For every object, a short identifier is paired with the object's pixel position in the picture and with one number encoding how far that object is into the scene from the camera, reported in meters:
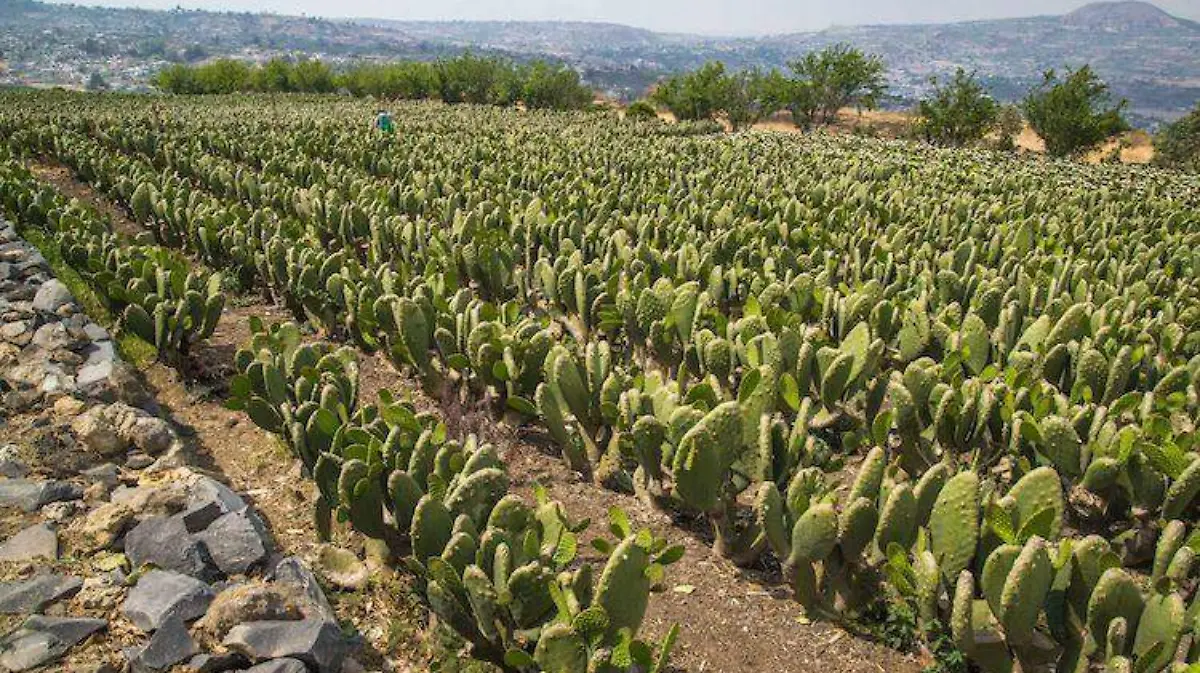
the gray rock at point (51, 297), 5.80
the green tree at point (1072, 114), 25.83
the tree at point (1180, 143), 26.56
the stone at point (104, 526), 3.13
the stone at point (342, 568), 3.33
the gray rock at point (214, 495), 3.37
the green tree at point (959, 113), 28.20
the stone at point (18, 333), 5.24
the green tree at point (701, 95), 37.25
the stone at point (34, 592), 2.65
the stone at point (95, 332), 5.36
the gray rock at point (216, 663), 2.49
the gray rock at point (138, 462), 3.86
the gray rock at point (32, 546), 2.98
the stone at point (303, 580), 2.84
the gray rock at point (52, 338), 5.11
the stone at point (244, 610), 2.64
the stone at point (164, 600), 2.64
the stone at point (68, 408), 4.23
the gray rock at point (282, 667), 2.44
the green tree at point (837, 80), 35.81
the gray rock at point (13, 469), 3.57
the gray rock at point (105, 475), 3.62
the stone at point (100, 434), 3.91
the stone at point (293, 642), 2.52
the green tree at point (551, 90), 41.69
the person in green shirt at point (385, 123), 18.05
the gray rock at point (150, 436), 3.97
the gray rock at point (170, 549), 2.98
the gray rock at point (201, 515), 3.22
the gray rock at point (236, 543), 3.07
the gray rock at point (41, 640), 2.45
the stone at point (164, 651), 2.47
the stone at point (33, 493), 3.34
